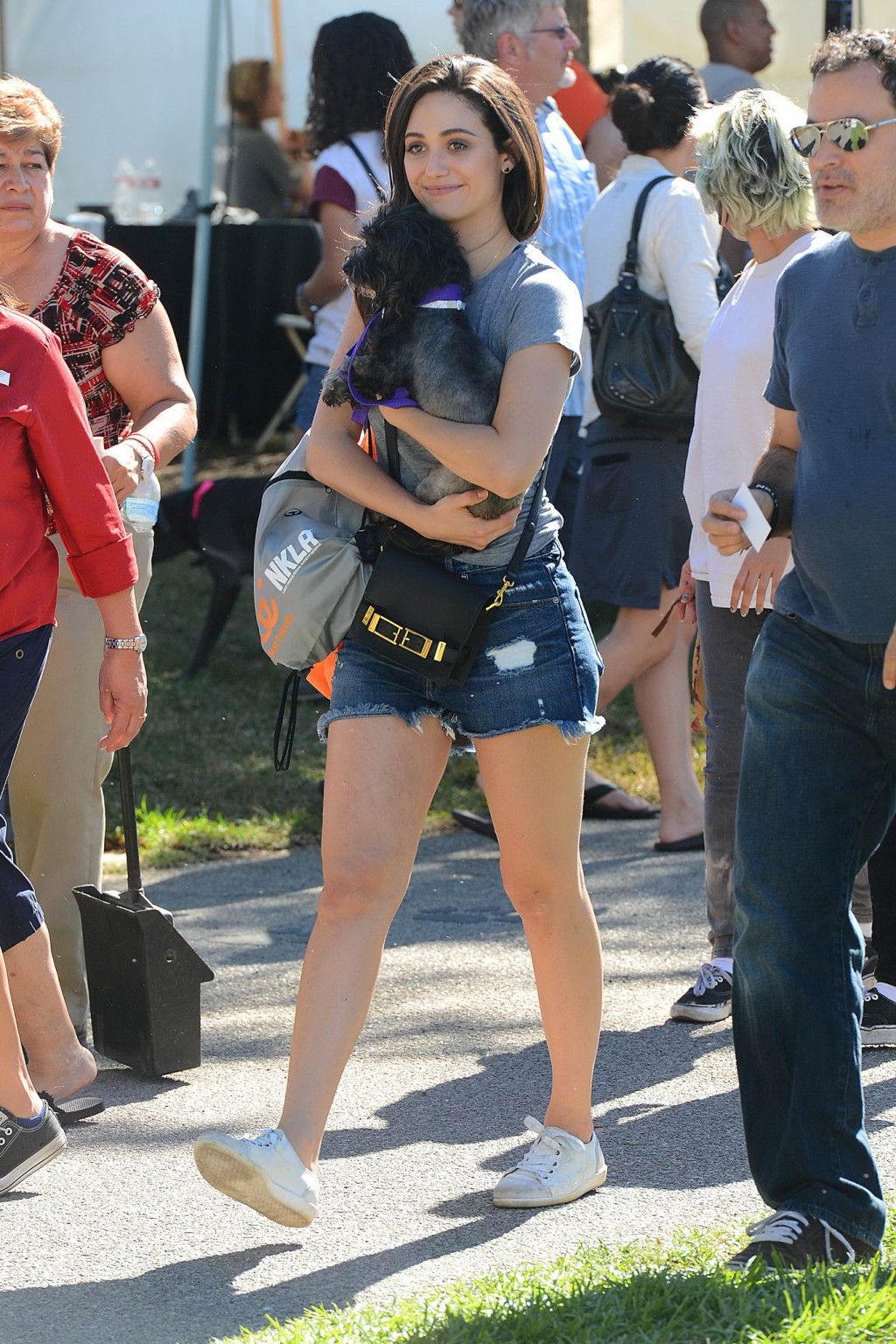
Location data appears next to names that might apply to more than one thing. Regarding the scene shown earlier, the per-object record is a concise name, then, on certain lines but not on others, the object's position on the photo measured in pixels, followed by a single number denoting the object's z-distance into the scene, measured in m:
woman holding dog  6.31
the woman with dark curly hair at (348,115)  12.60
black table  23.86
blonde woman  8.28
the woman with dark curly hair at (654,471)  10.60
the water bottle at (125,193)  24.81
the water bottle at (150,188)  25.24
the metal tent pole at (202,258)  20.83
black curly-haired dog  6.34
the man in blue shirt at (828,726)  5.80
